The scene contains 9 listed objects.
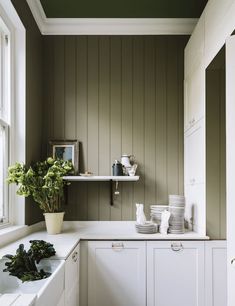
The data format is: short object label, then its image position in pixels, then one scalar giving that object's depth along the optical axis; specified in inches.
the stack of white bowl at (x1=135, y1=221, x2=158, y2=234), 126.3
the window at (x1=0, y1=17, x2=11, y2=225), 118.6
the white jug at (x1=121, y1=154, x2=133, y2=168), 143.6
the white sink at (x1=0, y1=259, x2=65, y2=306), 64.1
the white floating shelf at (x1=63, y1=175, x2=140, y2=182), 137.1
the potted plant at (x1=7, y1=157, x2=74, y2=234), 115.4
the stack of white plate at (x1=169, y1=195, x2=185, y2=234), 126.0
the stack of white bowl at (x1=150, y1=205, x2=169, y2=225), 133.7
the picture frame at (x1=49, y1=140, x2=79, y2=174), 147.6
